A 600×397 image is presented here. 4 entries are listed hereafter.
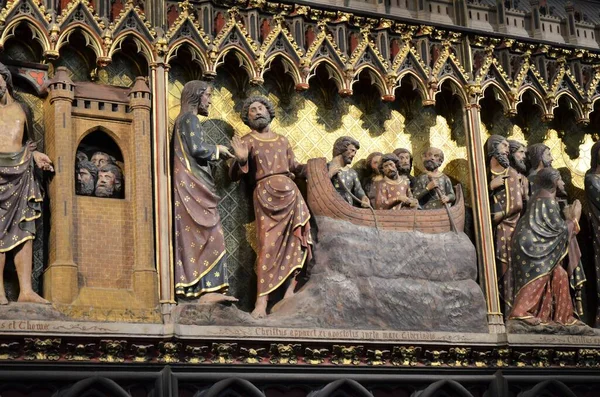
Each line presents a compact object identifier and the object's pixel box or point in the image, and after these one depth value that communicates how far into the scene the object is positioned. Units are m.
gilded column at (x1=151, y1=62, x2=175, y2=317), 12.33
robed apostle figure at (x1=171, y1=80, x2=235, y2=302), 12.42
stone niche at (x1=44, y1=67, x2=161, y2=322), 11.96
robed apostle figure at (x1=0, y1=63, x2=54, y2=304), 11.73
